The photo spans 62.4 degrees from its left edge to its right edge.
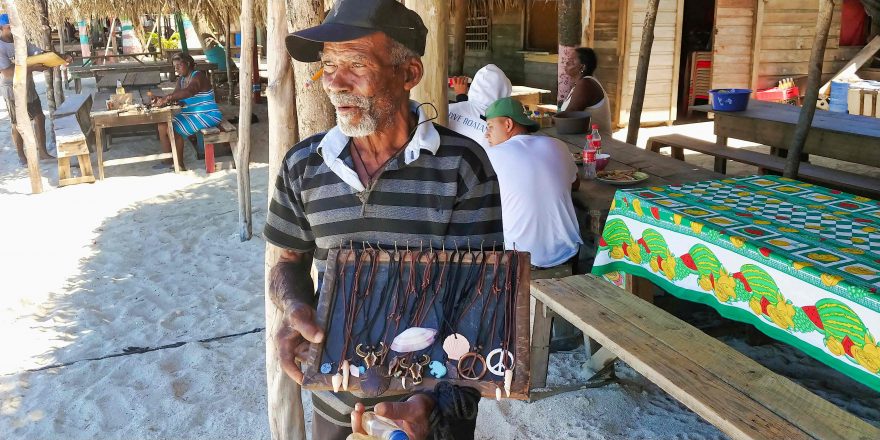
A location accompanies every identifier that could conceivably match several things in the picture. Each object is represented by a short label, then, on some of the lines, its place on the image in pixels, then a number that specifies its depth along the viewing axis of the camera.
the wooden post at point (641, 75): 6.23
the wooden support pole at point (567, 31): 7.48
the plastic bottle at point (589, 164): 4.45
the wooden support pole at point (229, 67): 12.41
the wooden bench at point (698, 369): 2.21
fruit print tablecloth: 2.48
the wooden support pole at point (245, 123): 4.84
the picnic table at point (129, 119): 8.77
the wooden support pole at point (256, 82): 12.73
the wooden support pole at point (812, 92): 4.50
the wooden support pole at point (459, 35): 9.96
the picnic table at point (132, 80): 12.84
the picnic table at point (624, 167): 3.96
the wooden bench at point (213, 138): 8.91
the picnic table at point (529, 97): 9.12
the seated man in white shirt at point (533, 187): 3.68
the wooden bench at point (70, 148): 8.35
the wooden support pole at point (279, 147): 2.89
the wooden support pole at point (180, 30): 14.55
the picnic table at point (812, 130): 5.51
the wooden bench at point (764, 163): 5.20
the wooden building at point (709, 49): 10.16
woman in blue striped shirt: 9.22
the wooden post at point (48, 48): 12.38
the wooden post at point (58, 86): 13.08
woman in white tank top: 6.19
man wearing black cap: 1.87
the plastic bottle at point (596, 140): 4.55
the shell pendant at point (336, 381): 1.64
